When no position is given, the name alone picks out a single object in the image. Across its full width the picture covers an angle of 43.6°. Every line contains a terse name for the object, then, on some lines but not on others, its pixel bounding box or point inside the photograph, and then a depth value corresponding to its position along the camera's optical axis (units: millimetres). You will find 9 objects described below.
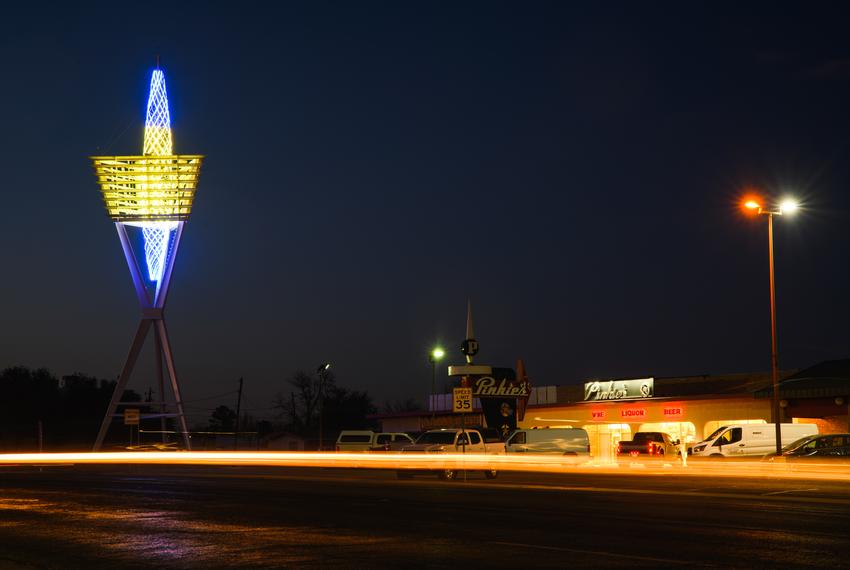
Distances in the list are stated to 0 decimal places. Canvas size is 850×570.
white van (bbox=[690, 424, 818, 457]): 46562
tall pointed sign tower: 78625
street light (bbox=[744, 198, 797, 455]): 40531
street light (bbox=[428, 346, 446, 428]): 69938
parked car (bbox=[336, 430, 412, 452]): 50688
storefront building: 50719
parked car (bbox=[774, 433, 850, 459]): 37031
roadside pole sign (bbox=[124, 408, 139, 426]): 54281
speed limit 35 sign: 37594
